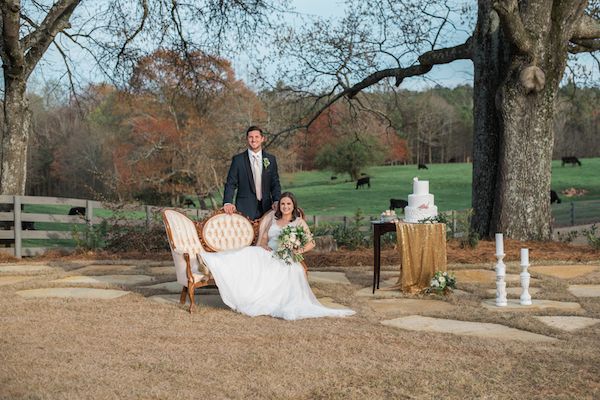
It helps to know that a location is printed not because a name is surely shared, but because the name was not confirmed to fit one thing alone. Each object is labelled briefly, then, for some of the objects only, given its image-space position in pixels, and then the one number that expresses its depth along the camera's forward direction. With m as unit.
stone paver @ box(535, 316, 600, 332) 6.57
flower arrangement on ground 8.34
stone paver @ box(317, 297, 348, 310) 7.86
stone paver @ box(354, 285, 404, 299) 8.47
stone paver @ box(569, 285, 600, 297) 8.41
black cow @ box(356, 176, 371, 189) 42.59
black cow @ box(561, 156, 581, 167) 48.38
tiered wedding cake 8.73
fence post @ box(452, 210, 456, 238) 16.18
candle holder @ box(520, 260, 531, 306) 7.77
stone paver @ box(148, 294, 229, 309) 8.10
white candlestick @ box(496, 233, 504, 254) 7.87
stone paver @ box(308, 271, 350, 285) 9.66
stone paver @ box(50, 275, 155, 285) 9.70
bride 7.41
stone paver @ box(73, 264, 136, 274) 10.89
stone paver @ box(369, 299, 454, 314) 7.51
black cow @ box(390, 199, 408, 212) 28.82
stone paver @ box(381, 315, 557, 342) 6.20
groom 8.91
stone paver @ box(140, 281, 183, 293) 9.04
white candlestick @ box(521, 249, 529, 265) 7.79
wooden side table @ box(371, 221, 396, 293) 8.64
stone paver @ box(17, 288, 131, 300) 8.55
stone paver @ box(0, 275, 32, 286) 9.84
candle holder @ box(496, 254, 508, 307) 7.71
